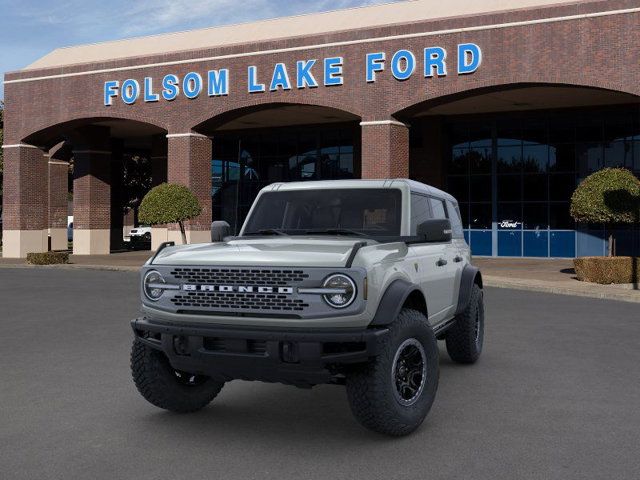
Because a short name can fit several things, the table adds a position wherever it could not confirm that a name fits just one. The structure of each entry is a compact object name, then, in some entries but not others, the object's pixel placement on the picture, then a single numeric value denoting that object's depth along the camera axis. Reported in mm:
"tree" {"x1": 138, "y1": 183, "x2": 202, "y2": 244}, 29906
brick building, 26391
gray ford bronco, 5191
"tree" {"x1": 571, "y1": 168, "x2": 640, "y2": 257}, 21953
